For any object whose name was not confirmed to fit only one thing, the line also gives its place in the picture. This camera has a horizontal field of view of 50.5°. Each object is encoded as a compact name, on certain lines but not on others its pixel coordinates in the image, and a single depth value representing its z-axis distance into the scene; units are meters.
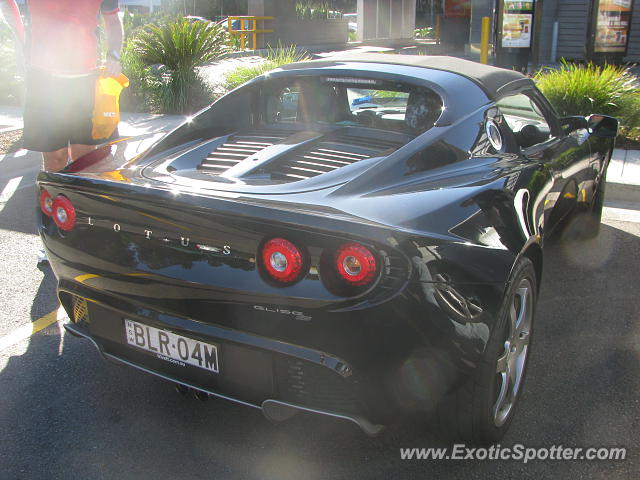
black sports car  2.19
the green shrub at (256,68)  10.99
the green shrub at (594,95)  8.68
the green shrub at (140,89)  11.28
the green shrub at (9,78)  11.93
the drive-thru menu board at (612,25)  15.09
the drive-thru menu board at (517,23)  15.02
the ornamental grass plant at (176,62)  11.16
